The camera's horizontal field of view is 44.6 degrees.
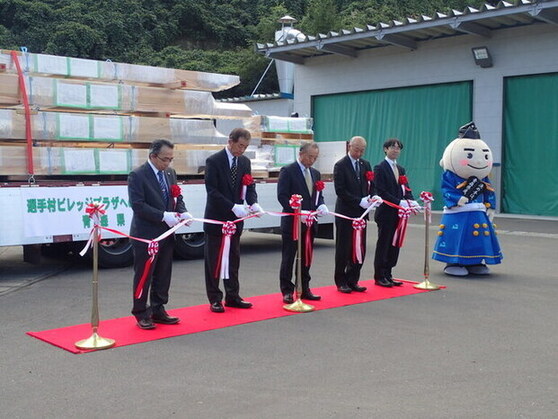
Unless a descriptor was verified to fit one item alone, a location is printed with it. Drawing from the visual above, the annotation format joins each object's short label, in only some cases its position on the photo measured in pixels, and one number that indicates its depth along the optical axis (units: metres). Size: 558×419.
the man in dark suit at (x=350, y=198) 8.34
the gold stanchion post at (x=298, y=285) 7.56
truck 9.26
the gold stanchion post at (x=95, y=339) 5.97
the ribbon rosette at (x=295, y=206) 7.55
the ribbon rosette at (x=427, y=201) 9.37
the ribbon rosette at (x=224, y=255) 7.39
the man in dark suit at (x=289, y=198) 7.92
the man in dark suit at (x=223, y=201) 7.35
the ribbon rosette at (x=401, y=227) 8.87
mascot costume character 9.81
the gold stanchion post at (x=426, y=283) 8.91
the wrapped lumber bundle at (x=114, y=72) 9.38
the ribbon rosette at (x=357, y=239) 8.38
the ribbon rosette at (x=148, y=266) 6.55
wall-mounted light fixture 19.16
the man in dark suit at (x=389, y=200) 8.89
